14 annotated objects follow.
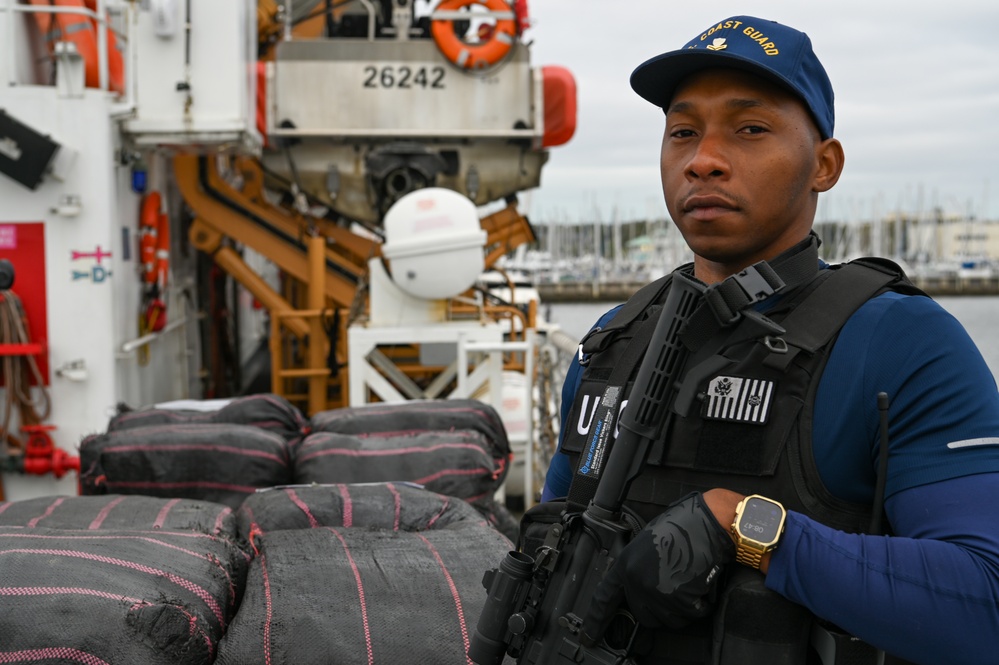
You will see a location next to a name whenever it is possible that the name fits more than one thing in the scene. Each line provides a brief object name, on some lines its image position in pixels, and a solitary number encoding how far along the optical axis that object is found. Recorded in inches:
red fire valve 233.8
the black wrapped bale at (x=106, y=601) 92.9
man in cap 51.8
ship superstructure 237.9
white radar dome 270.5
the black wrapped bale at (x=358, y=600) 99.3
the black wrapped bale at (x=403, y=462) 172.4
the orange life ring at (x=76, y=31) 251.3
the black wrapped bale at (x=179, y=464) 170.7
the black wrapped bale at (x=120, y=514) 129.4
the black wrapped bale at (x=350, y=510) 138.7
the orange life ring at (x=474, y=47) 344.2
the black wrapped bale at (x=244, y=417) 191.3
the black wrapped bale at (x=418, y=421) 191.9
